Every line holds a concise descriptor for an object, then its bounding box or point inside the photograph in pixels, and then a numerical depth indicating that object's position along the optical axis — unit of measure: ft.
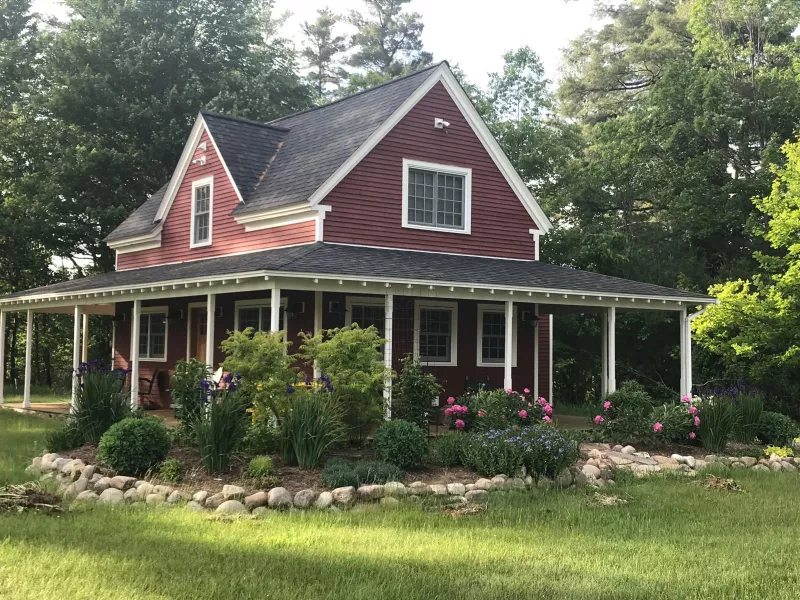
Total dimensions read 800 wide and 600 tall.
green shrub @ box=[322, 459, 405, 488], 30.83
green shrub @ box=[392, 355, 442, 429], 43.88
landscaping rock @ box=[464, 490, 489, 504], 30.30
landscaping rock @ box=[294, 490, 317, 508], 28.55
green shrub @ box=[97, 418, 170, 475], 32.73
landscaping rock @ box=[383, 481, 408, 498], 29.99
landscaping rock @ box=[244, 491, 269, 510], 28.12
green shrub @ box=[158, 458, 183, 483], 31.68
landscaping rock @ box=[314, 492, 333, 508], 28.55
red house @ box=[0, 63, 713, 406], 49.96
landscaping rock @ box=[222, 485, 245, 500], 28.81
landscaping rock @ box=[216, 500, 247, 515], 27.66
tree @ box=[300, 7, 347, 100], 170.71
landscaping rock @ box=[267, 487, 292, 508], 28.30
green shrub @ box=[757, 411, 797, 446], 45.52
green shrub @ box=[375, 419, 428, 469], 33.96
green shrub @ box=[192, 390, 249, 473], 32.55
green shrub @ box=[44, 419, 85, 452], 39.17
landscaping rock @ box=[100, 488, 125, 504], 29.19
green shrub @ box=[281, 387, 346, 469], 33.55
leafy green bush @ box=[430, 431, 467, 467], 35.76
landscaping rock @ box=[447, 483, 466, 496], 30.96
